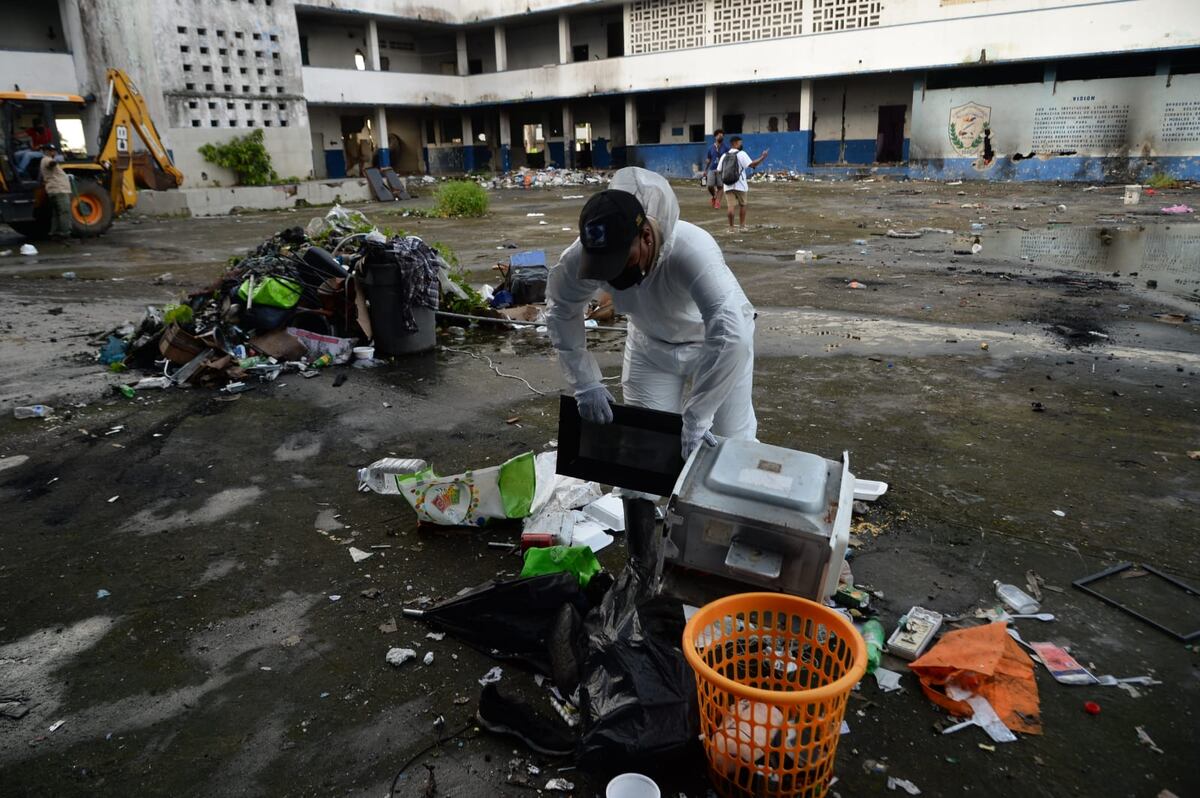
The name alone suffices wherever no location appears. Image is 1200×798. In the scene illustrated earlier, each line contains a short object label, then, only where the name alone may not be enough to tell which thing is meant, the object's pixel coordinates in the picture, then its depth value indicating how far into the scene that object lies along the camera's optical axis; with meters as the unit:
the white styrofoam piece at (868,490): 3.63
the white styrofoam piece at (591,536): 3.32
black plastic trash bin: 6.08
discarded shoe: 2.20
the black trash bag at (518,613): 2.64
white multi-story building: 20.97
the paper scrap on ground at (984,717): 2.22
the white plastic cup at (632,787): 1.92
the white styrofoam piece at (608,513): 3.49
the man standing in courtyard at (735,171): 13.09
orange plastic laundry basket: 1.74
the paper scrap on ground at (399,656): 2.62
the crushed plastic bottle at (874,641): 2.53
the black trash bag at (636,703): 2.02
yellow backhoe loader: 12.91
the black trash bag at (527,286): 7.77
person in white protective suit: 2.36
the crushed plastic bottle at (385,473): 3.93
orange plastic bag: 2.30
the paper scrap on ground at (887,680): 2.44
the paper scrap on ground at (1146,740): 2.16
